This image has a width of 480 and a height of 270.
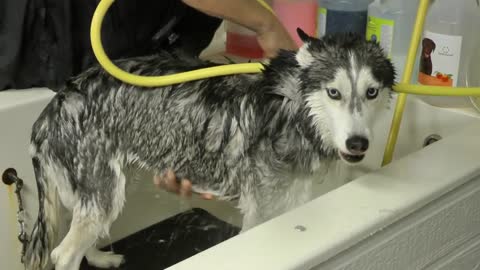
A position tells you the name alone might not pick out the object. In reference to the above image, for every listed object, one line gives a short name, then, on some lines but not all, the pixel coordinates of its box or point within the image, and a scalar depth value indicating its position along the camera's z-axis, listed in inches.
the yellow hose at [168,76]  77.3
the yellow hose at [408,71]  84.2
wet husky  77.3
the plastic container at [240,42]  104.3
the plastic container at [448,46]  90.2
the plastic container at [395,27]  94.0
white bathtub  68.7
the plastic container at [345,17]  96.7
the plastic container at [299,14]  100.8
